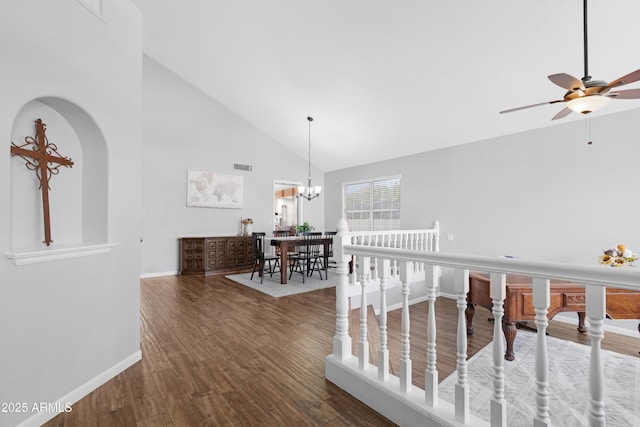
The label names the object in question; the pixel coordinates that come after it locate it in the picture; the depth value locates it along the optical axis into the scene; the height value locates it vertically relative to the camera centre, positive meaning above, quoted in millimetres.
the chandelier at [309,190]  5696 +576
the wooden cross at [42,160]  1767 +375
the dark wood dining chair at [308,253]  5399 -761
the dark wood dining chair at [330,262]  5731 -1170
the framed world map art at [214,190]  6152 +637
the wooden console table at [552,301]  2090 -701
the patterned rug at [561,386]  1826 -1319
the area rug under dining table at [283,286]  4512 -1220
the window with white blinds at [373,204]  6141 +318
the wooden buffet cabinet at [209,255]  5809 -810
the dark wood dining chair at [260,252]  5211 -683
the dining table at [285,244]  5047 -503
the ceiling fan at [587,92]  1789 +846
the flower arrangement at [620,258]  2684 -408
